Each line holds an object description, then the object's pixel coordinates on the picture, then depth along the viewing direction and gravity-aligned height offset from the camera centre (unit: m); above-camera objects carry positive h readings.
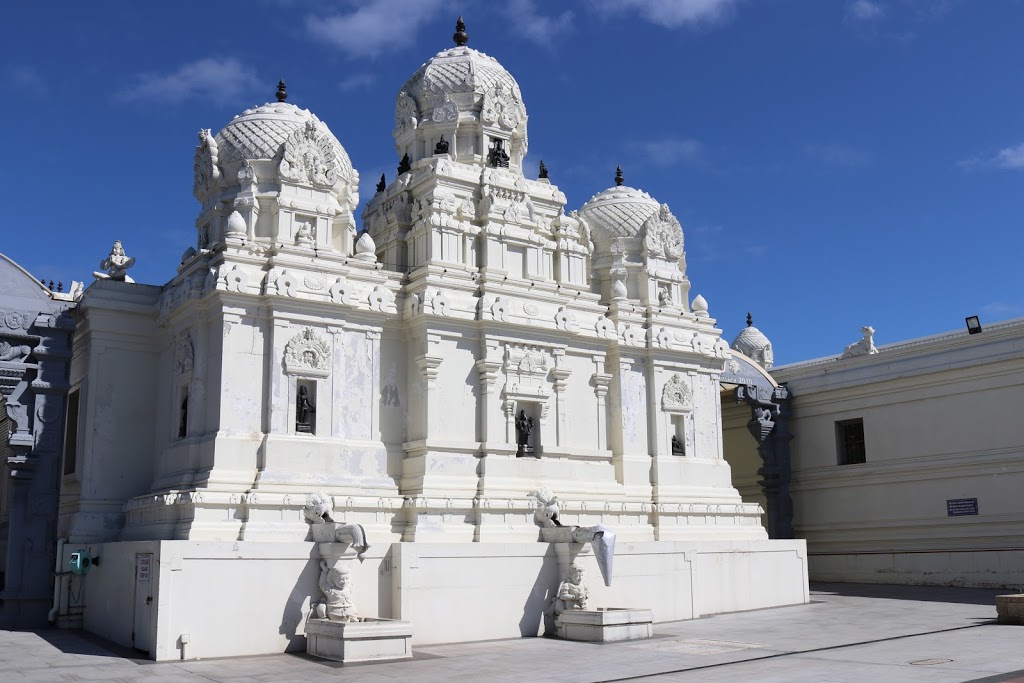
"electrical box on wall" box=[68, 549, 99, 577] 22.83 -0.71
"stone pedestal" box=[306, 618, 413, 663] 18.09 -2.03
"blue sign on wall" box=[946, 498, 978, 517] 31.77 +0.28
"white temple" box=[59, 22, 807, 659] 21.36 +3.02
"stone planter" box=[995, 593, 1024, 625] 21.66 -1.95
